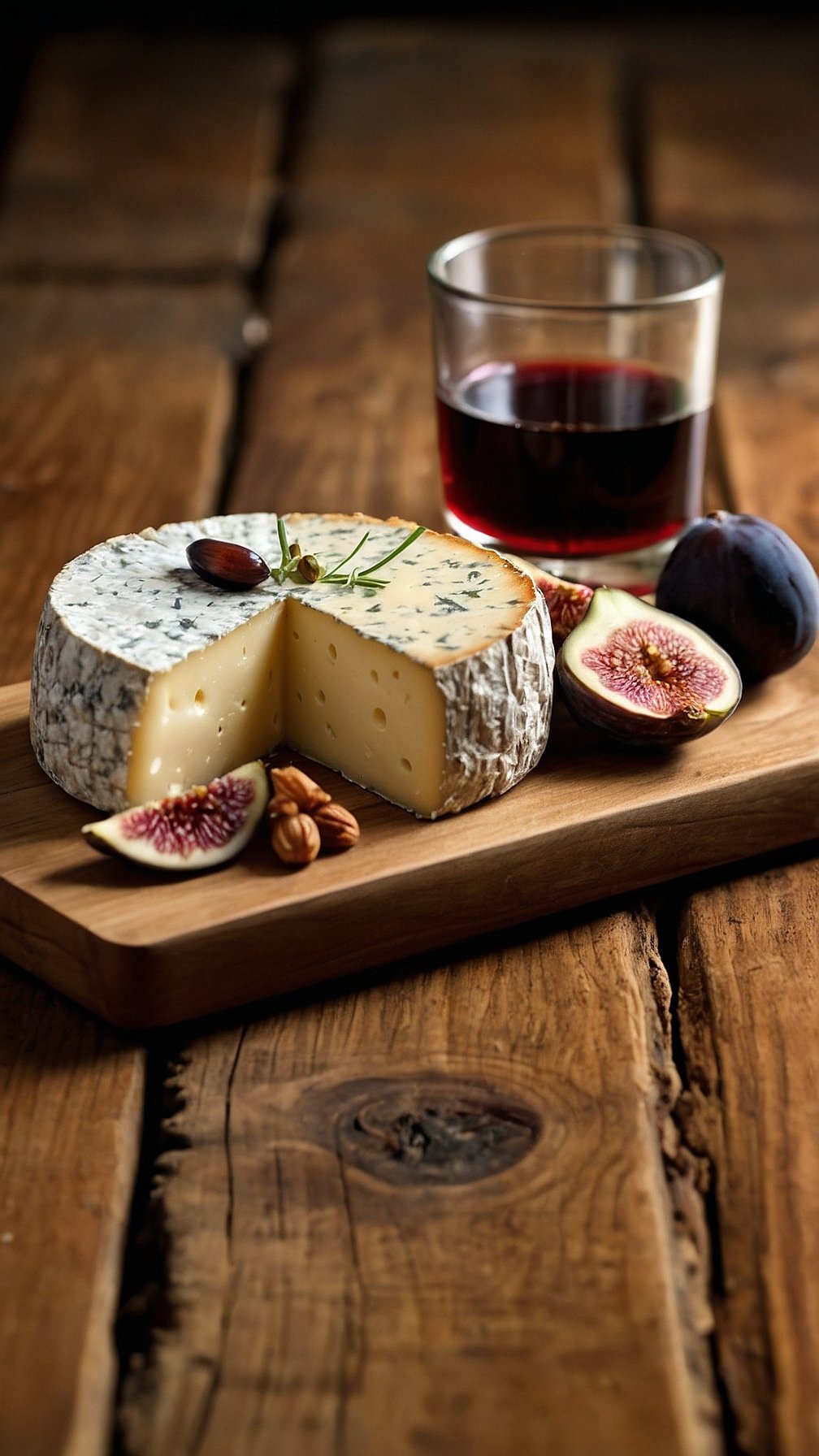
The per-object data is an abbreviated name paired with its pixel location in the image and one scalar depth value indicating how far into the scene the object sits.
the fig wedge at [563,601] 0.94
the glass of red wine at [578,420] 0.99
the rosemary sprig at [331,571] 0.90
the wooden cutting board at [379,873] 0.83
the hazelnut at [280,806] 0.85
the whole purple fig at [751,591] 0.92
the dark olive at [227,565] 0.89
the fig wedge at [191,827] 0.84
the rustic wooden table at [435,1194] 0.74
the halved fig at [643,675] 0.89
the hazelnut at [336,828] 0.85
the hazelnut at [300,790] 0.86
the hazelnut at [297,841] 0.84
